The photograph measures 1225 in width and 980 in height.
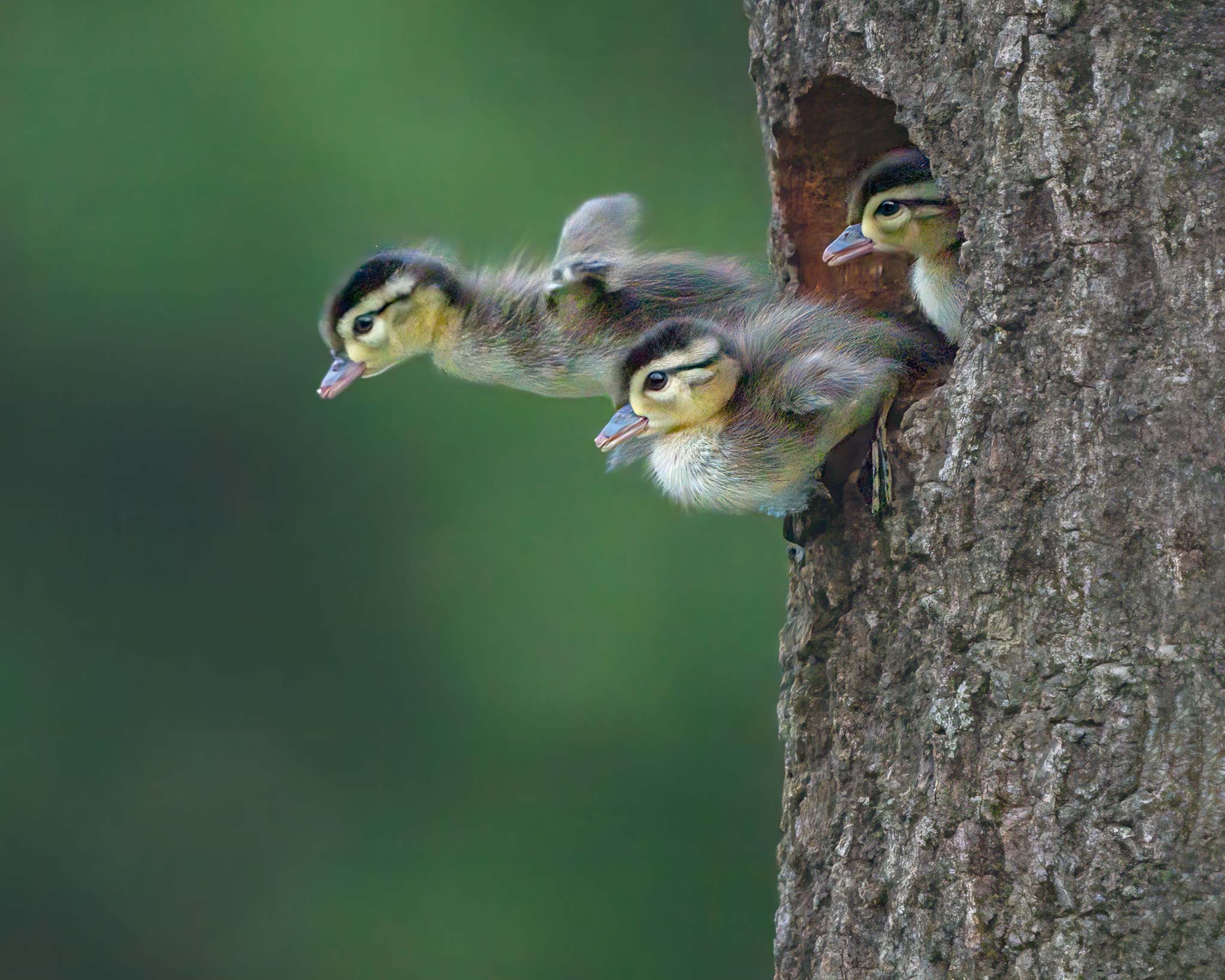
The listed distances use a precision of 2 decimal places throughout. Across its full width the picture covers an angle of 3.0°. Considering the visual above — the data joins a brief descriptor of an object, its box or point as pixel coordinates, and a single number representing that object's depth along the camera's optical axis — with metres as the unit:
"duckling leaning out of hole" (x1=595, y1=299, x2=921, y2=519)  6.09
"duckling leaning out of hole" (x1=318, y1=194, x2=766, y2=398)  6.15
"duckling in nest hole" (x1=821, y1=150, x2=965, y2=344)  6.11
